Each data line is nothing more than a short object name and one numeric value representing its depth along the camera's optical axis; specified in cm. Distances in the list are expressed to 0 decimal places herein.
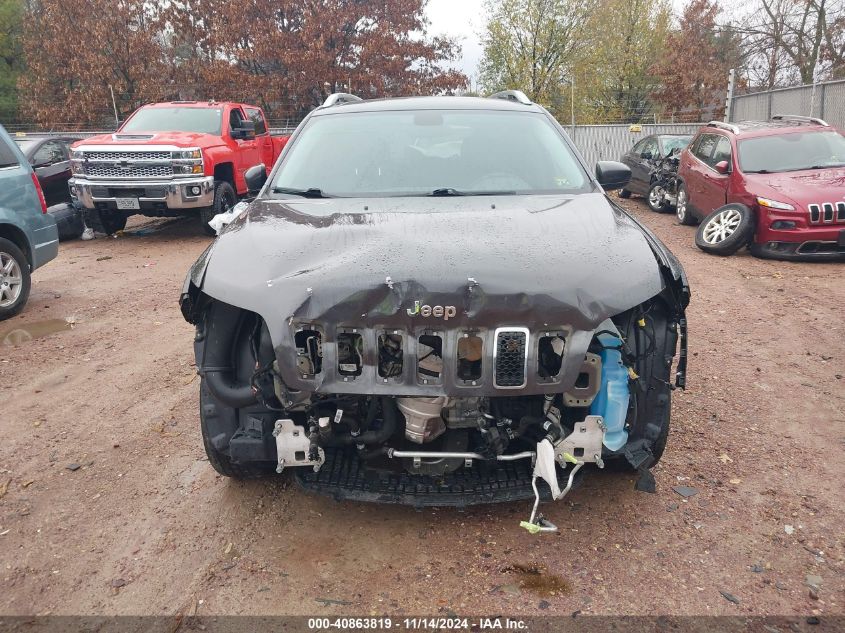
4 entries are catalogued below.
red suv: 779
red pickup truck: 954
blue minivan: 620
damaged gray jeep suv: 238
